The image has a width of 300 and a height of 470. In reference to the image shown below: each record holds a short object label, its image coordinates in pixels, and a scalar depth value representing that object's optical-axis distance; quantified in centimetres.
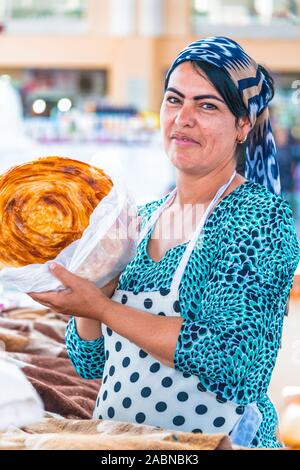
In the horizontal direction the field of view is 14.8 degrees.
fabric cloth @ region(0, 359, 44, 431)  191
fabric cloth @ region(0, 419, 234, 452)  166
